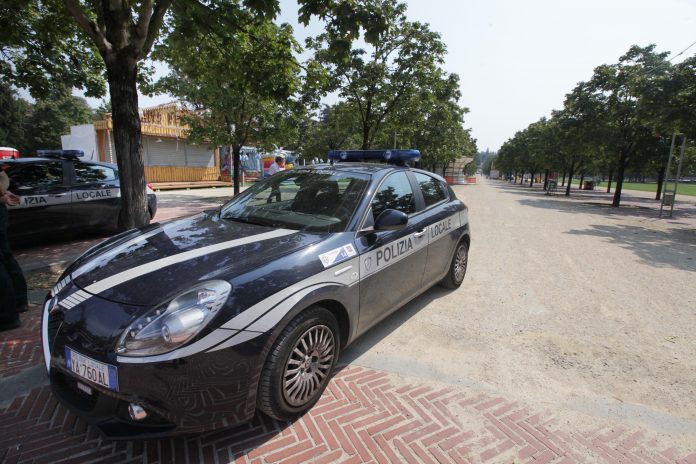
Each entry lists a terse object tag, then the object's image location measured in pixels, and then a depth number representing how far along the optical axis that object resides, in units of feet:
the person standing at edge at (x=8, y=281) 11.19
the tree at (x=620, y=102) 59.36
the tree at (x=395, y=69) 39.14
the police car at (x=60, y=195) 19.53
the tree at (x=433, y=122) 40.91
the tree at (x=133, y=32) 14.23
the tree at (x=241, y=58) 18.77
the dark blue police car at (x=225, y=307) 5.93
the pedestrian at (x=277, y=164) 42.25
